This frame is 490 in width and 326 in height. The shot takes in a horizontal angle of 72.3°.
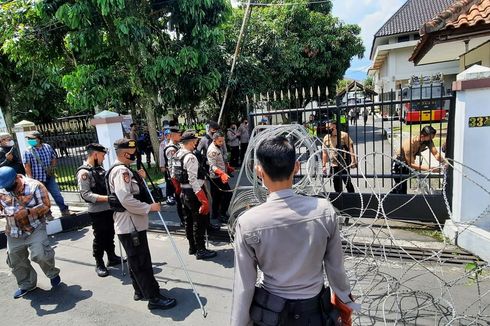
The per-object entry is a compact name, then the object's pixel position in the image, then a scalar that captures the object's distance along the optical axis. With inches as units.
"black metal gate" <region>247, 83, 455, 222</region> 182.4
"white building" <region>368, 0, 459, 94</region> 904.9
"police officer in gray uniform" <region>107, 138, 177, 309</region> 128.6
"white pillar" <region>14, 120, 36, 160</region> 306.2
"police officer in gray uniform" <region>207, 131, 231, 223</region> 211.9
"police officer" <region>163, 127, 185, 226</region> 225.9
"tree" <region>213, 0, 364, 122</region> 481.7
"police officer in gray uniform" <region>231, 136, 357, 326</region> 63.7
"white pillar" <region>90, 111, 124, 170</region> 259.6
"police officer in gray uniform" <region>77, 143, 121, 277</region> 166.1
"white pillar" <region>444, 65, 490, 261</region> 154.8
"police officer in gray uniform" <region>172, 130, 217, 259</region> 170.1
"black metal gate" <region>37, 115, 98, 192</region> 280.7
